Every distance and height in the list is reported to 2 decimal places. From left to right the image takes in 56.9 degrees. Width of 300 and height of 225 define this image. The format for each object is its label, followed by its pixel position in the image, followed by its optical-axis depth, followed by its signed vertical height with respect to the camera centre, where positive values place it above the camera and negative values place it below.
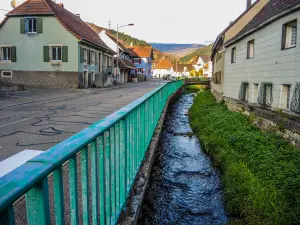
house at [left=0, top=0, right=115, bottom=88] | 28.08 +3.39
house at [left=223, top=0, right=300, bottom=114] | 8.77 +0.97
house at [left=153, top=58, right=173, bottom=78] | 124.38 +6.22
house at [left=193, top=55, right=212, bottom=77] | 112.94 +9.43
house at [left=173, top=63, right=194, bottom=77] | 127.00 +7.02
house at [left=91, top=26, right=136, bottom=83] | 47.37 +3.95
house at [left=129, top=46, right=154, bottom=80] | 77.88 +6.54
